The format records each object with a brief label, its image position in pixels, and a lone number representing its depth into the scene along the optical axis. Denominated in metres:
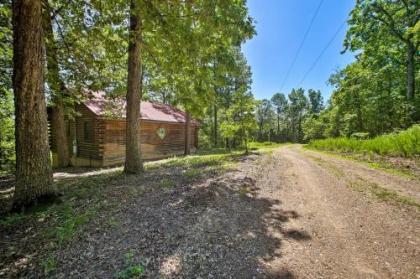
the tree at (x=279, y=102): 62.25
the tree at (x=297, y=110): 58.09
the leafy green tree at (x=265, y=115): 56.38
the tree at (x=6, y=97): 7.22
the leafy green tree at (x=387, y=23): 15.38
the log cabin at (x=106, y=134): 12.59
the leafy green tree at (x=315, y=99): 64.75
